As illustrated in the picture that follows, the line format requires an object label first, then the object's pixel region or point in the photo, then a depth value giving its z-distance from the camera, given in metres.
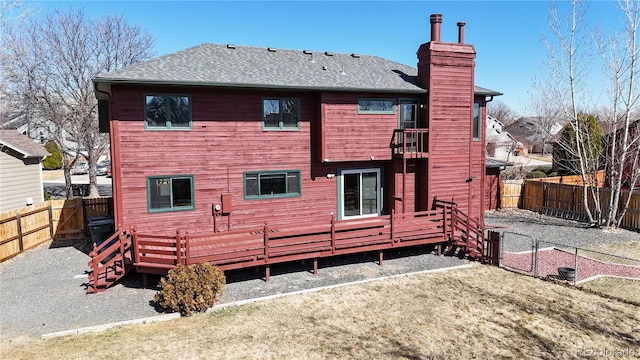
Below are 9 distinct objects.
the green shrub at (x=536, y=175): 33.81
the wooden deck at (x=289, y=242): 10.15
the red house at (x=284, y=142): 11.76
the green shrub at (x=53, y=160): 45.59
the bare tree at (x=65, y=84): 24.73
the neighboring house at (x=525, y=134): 65.29
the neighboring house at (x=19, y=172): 18.78
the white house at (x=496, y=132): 52.53
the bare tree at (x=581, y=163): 18.51
